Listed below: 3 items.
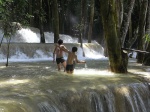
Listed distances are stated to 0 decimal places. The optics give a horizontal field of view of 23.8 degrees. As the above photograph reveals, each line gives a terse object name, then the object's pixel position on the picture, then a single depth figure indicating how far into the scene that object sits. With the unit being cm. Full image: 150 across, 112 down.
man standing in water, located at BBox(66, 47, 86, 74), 1205
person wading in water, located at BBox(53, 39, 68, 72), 1298
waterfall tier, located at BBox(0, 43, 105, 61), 2002
